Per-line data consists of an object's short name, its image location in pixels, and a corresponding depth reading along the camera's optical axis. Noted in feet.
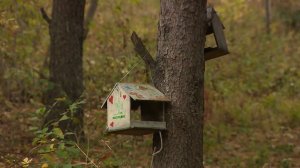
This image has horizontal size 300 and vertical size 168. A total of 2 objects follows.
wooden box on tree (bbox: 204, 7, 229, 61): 29.30
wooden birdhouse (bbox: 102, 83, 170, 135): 25.64
